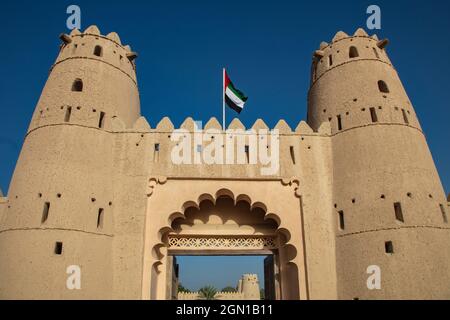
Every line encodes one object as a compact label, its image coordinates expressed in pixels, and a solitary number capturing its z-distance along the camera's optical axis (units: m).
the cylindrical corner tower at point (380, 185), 12.07
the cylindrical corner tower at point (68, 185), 11.70
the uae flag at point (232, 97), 18.16
